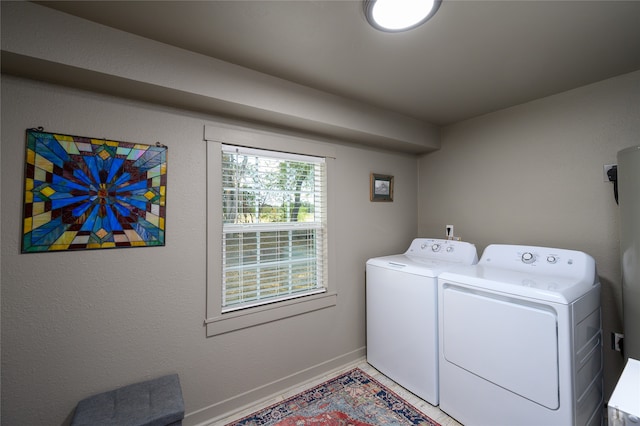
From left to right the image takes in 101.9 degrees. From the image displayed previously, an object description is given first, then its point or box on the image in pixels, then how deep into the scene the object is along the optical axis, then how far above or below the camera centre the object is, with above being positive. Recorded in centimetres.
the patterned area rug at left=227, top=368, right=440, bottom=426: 180 -140
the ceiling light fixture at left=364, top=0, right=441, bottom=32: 120 +99
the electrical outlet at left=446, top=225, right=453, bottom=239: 281 -13
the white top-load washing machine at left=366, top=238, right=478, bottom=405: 197 -78
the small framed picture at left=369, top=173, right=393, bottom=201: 272 +34
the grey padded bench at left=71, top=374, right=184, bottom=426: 128 -99
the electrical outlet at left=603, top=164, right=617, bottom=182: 187 +35
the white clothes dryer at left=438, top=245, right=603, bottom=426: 137 -73
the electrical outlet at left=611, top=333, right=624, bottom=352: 178 -86
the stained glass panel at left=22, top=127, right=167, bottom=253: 136 +15
